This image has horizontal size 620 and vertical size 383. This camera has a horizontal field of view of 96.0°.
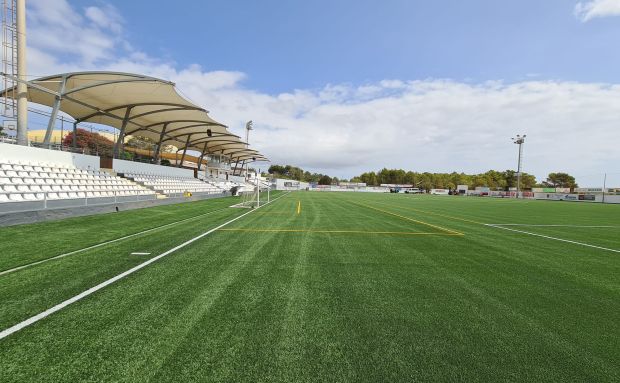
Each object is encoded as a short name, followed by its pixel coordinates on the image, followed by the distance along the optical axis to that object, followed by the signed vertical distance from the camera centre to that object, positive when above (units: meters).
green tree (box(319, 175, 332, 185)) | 161.00 +2.56
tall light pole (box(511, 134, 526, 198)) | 66.31 +12.34
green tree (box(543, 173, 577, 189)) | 121.97 +6.97
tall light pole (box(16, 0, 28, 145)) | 17.44 +6.35
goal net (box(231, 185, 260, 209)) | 19.44 -1.82
